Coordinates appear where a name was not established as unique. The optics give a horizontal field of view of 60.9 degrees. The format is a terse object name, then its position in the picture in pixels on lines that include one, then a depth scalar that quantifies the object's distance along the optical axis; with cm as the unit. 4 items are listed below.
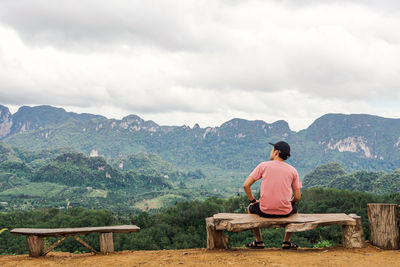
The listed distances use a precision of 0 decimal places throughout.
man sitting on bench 517
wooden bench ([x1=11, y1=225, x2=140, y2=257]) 584
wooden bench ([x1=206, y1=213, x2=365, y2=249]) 501
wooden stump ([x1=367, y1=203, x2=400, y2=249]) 509
